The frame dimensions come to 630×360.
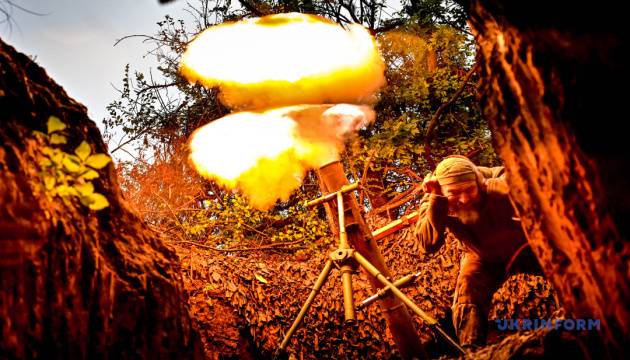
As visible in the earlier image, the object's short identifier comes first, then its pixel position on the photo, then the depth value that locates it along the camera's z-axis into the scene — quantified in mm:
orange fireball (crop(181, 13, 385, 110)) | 5344
